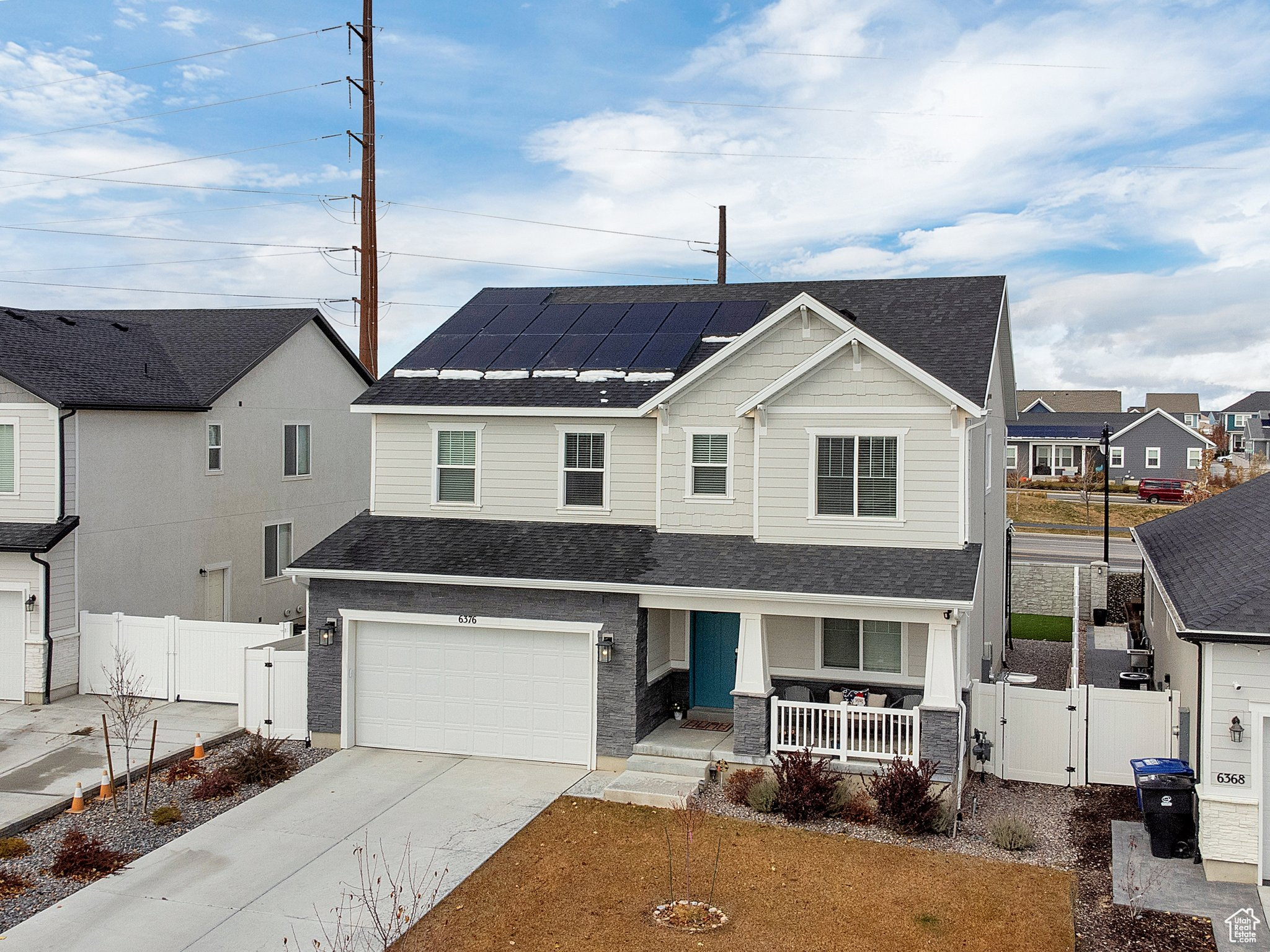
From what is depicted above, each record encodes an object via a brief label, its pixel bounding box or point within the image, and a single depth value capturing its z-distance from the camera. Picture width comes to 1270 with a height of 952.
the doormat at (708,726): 15.64
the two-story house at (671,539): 14.11
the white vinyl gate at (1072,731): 13.80
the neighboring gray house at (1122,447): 61.75
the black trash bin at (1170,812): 11.50
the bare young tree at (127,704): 14.27
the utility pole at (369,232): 29.80
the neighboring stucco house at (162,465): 18.72
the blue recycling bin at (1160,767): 11.79
